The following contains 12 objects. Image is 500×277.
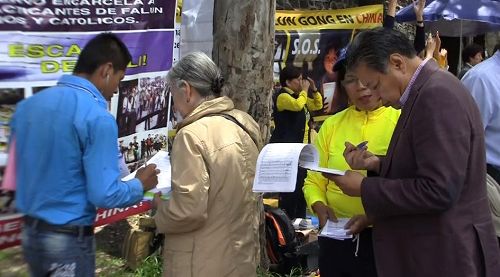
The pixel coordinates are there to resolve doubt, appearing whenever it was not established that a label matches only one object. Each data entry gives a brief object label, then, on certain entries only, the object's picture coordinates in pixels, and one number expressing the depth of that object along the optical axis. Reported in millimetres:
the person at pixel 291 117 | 6434
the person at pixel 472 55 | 7413
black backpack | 4605
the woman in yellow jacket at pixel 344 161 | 2840
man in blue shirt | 2359
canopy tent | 6973
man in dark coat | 1929
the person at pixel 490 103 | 3219
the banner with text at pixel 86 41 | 3318
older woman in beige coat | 2570
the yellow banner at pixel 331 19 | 7598
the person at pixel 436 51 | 4086
